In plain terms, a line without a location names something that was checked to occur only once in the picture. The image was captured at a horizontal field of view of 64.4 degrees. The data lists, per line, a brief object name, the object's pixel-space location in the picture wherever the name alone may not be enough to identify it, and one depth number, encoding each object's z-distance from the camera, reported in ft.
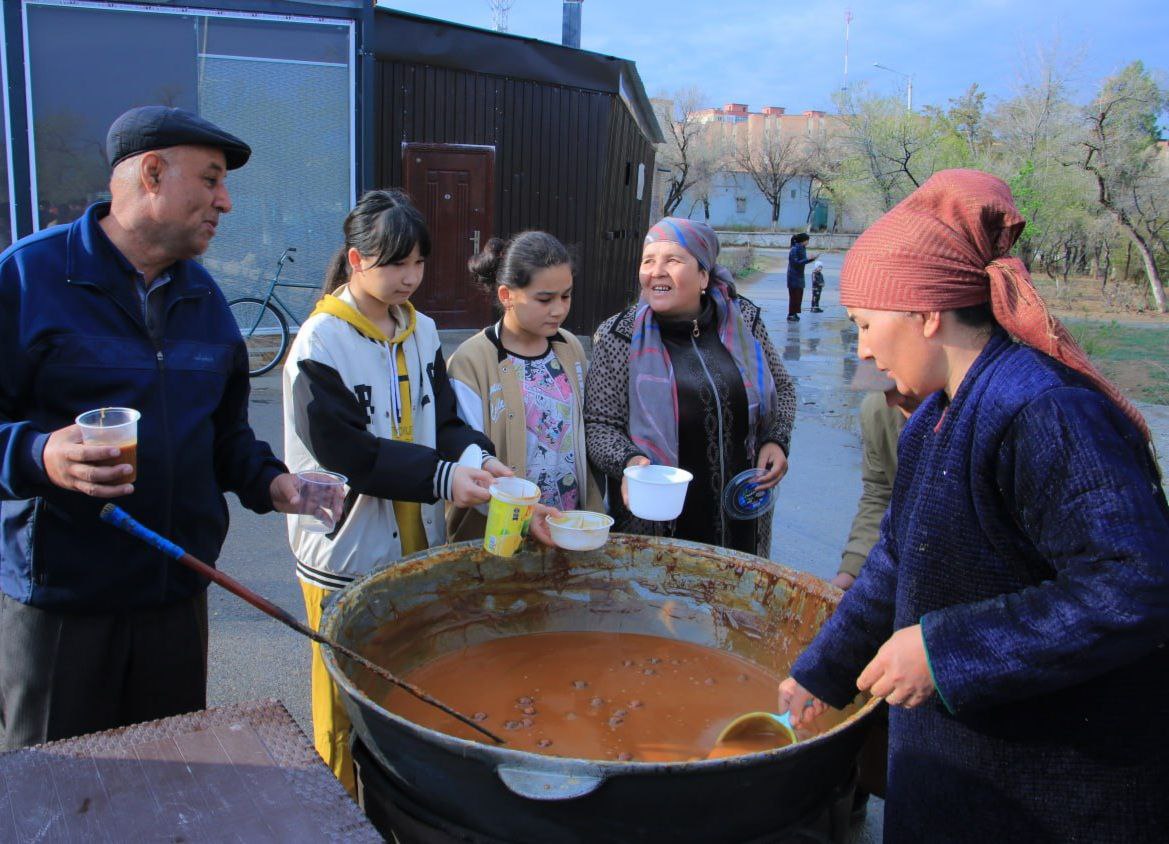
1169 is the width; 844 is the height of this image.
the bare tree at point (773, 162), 218.59
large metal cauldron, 5.68
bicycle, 31.58
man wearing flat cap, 7.01
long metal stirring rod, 6.32
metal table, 5.17
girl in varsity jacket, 8.78
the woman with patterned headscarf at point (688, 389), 11.19
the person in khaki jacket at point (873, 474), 9.99
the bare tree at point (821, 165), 184.44
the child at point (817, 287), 70.18
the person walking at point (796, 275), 61.57
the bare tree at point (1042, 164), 74.18
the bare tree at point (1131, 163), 68.23
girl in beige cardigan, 10.92
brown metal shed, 38.01
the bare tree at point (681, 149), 162.09
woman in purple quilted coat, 4.90
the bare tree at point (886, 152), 90.02
